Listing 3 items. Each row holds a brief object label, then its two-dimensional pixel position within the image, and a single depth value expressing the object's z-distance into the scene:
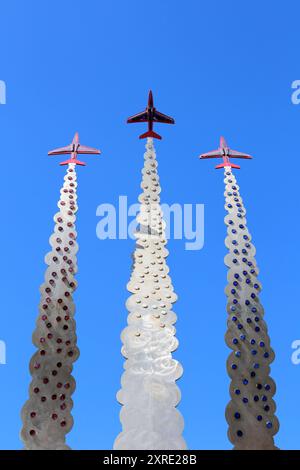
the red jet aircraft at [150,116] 13.95
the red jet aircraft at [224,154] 13.06
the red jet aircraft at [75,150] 13.20
